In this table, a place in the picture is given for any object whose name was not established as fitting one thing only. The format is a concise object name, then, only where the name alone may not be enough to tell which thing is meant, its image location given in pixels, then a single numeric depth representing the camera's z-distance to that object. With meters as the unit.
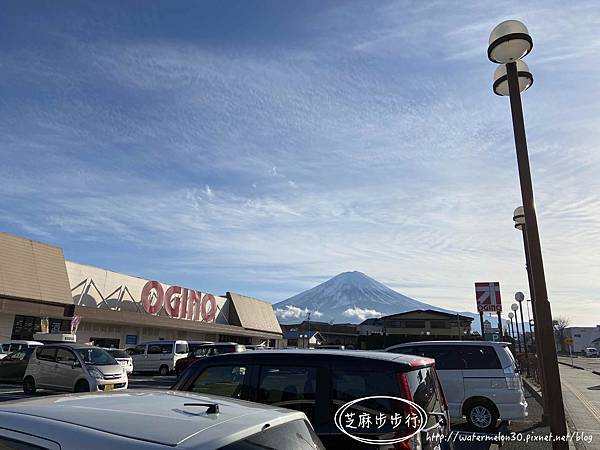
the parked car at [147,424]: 1.97
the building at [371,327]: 84.94
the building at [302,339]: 63.36
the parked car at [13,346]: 19.70
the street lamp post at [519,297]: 21.78
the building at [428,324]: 71.12
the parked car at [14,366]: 16.77
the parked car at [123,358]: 20.66
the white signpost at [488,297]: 16.31
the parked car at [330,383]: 4.09
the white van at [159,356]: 25.55
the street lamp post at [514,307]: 27.25
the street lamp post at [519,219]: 11.61
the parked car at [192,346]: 25.90
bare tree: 102.55
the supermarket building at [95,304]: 25.52
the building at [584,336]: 110.06
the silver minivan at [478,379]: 10.12
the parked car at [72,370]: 13.50
